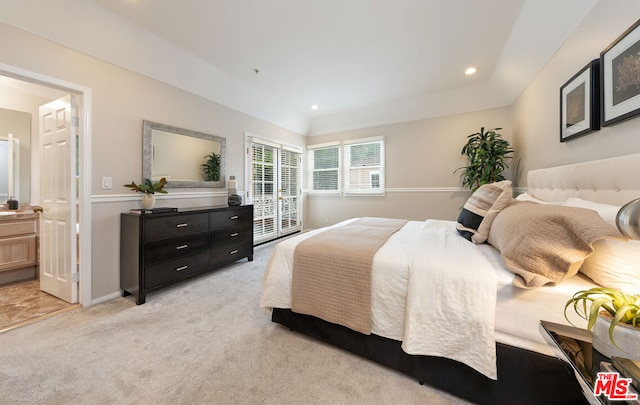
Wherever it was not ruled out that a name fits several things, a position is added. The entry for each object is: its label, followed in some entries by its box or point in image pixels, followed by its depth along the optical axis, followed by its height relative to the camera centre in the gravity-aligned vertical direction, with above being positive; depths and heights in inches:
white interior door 86.4 -0.3
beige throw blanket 55.7 -20.6
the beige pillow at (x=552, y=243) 38.2 -7.6
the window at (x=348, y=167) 186.9 +28.8
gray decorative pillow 65.9 -2.8
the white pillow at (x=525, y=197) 80.7 +1.3
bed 41.3 -24.2
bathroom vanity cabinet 102.7 -21.7
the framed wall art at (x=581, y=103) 62.7 +29.4
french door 166.9 +10.1
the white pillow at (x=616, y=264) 36.2 -10.6
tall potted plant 130.5 +25.3
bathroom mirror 115.6 +22.5
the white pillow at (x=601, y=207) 40.9 -1.2
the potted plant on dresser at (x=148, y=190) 95.1 +4.1
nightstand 24.2 -18.9
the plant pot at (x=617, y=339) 24.8 -15.5
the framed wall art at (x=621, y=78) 49.7 +28.9
